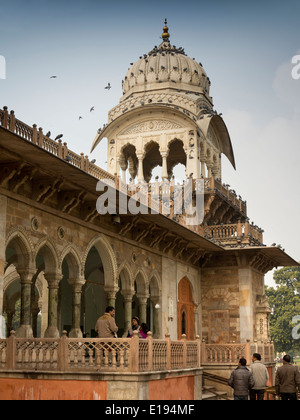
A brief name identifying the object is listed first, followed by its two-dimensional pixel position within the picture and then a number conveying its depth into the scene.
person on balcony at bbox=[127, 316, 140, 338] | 12.92
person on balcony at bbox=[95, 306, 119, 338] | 12.39
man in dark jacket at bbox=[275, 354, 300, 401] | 10.92
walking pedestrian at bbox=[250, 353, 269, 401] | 11.44
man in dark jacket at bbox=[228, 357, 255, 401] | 11.15
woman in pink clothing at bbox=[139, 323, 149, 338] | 13.49
